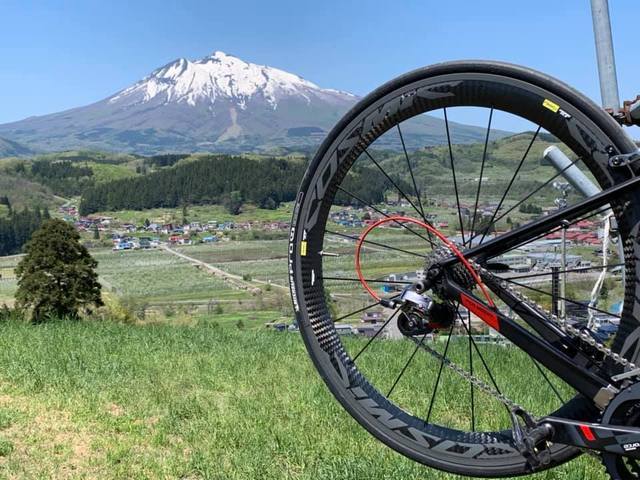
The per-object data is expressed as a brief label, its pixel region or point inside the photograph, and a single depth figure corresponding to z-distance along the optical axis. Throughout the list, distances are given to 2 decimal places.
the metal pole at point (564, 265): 2.82
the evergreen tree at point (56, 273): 15.75
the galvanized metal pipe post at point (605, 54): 3.77
